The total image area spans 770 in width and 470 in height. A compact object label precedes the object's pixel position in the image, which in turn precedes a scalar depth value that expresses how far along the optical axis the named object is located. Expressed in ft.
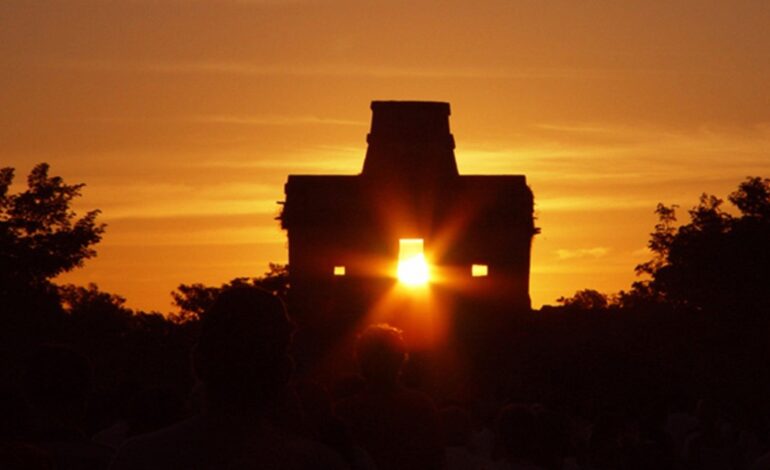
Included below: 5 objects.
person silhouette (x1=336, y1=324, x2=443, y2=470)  30.22
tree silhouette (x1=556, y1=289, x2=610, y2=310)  391.04
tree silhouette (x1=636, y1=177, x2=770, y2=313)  209.77
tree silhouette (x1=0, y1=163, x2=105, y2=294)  131.44
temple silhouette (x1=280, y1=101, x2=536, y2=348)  185.98
